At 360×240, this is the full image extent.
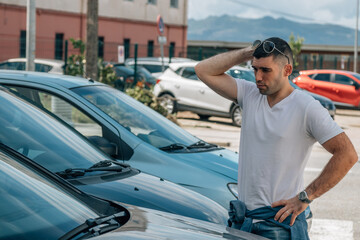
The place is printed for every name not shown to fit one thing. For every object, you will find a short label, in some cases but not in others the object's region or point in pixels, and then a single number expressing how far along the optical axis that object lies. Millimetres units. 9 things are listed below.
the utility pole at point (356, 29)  37597
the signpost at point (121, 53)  22172
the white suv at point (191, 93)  18875
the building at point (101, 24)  31719
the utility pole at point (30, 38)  13195
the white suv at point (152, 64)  25828
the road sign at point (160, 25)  23511
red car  25141
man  3611
